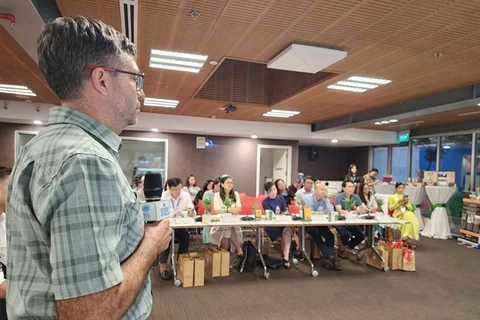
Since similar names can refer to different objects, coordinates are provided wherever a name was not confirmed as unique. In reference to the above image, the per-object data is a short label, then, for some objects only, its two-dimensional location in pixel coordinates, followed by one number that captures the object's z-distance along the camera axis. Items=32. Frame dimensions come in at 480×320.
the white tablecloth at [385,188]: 8.94
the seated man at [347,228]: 5.25
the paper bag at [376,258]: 4.90
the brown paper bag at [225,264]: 4.41
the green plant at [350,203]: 5.35
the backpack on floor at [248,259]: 4.63
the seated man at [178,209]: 4.33
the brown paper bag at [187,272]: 3.99
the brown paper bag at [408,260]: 4.81
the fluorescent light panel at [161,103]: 6.38
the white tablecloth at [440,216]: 7.32
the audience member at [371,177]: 7.30
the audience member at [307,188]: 6.01
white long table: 4.17
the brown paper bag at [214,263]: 4.38
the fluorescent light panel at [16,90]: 5.51
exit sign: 9.66
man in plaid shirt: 0.60
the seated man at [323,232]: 4.88
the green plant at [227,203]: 4.80
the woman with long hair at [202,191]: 6.85
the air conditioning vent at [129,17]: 2.51
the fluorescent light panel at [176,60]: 3.72
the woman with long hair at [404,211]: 6.12
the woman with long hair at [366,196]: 6.07
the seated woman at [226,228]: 5.16
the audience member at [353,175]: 6.92
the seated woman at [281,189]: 6.23
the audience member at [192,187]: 7.65
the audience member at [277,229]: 5.06
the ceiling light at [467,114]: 6.54
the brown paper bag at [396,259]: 4.85
